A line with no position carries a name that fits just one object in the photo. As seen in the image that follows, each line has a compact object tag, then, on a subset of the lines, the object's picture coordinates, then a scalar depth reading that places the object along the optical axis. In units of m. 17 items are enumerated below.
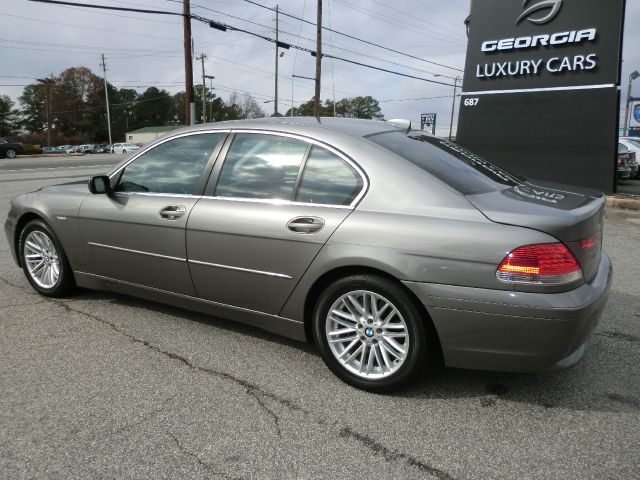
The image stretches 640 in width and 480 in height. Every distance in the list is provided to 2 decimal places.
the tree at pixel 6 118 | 99.75
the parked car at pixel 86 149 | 65.00
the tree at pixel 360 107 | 102.81
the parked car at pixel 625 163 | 16.03
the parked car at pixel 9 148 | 35.49
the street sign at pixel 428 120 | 27.69
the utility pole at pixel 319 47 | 29.84
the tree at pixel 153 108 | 115.25
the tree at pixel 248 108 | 104.32
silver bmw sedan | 2.49
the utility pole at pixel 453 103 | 51.87
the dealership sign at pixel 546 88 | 11.66
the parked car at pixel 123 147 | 58.31
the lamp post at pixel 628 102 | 31.50
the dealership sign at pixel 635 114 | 28.45
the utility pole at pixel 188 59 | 21.22
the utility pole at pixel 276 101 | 50.94
